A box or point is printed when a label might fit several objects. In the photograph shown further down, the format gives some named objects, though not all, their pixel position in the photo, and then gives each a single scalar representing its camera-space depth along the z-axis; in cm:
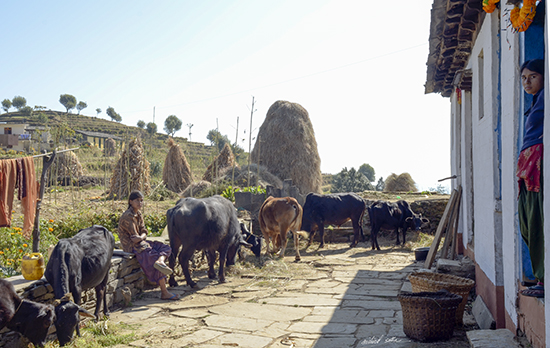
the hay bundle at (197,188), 1742
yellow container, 511
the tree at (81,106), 8542
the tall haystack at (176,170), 2139
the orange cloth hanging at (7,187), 589
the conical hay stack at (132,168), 1619
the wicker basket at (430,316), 453
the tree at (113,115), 8294
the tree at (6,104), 7869
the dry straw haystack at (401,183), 2139
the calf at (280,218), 1061
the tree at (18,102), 8025
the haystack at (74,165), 2195
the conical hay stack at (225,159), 2164
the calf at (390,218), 1205
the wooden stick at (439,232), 800
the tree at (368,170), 4128
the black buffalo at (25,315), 435
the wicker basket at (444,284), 526
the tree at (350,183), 2623
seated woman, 693
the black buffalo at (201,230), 772
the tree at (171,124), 7656
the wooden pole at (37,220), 605
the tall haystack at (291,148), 2020
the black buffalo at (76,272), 471
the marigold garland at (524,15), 331
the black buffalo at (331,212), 1280
